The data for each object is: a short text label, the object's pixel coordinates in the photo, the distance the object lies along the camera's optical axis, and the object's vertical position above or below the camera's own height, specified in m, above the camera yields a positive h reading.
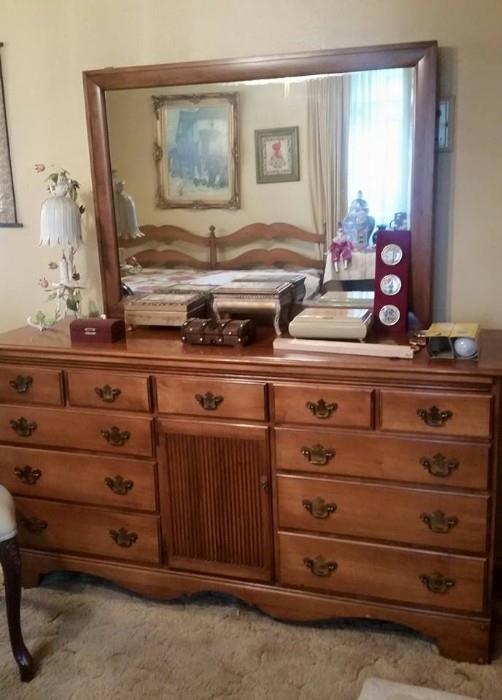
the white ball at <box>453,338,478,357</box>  1.96 -0.41
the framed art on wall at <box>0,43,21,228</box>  2.77 +0.12
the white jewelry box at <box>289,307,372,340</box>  2.09 -0.36
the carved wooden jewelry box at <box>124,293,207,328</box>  2.42 -0.35
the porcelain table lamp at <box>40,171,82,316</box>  2.52 -0.05
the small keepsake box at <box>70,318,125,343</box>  2.35 -0.40
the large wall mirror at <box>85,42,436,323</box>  2.25 +0.13
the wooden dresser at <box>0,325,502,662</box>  1.98 -0.82
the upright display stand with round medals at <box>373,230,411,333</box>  2.24 -0.25
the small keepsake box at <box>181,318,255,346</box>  2.21 -0.39
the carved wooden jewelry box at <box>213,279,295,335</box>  2.31 -0.31
